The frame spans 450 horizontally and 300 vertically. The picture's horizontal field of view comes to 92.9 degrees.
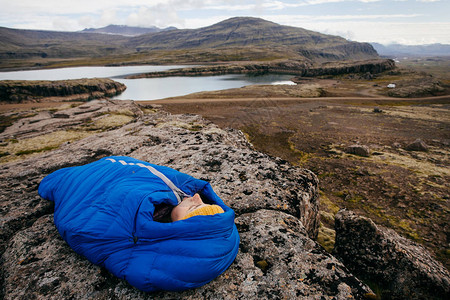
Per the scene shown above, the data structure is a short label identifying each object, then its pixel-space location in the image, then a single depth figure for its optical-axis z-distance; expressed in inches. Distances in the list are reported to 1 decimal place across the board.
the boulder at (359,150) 679.1
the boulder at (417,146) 709.9
